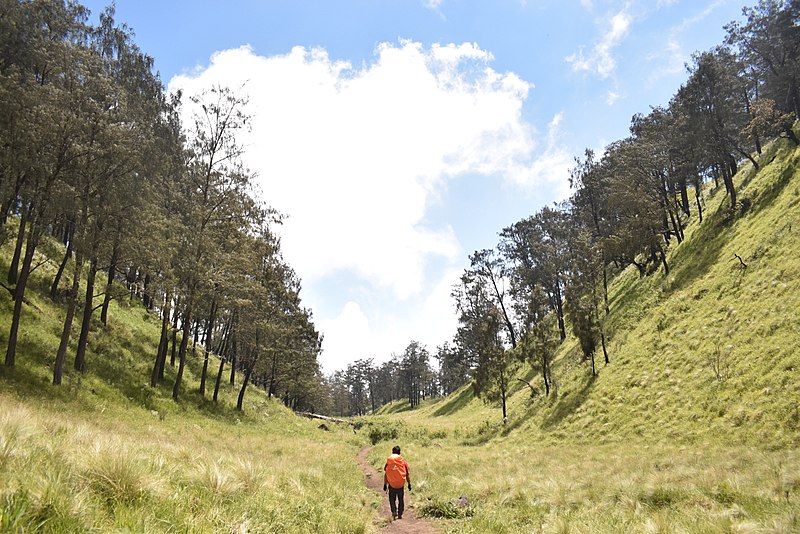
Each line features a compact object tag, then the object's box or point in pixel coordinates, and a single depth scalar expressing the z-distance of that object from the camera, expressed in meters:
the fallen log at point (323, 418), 57.65
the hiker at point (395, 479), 11.04
